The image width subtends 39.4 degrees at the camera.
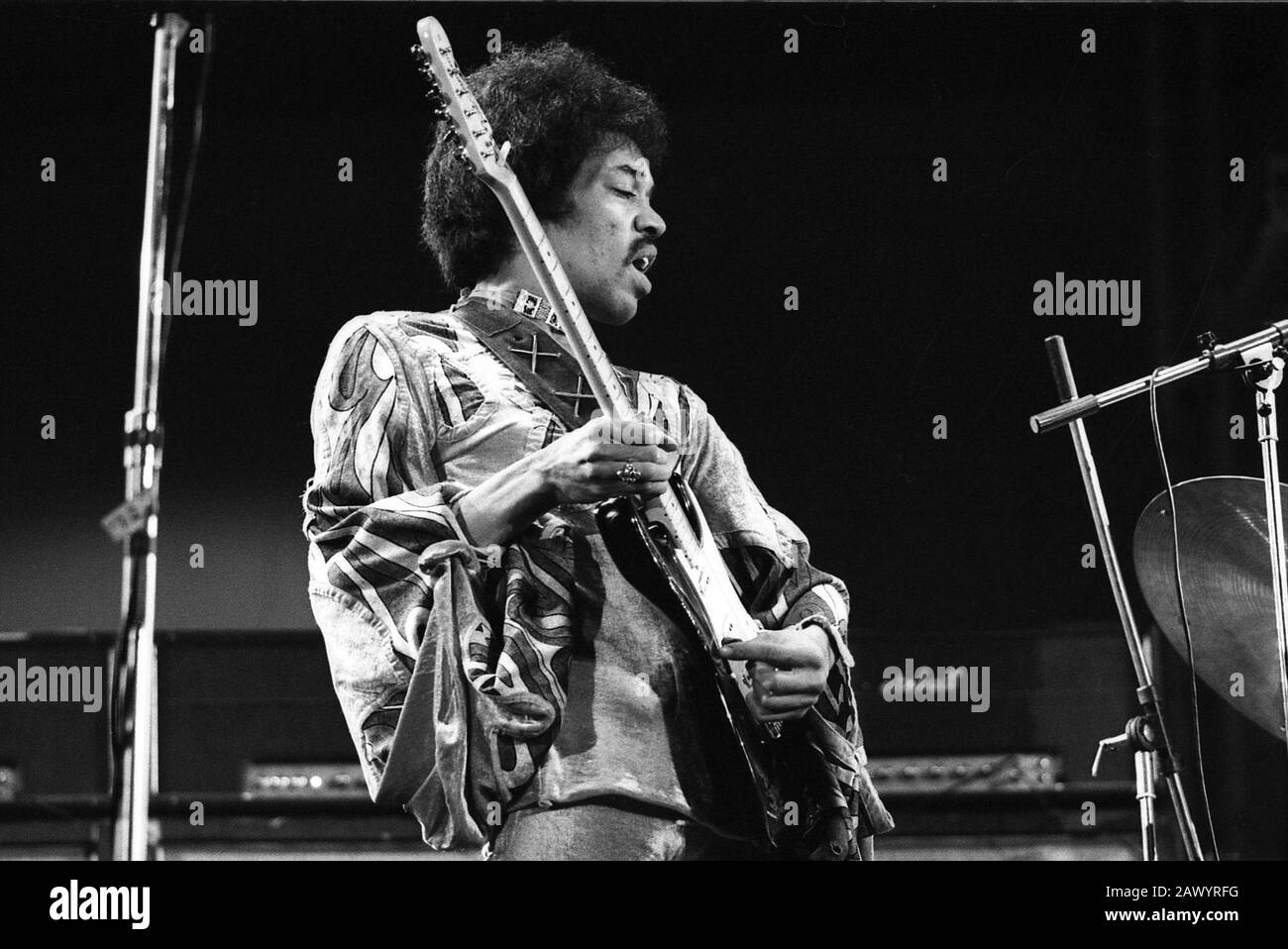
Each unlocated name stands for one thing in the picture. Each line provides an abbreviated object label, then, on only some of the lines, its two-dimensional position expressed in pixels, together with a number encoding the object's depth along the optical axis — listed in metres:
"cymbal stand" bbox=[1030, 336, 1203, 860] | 2.88
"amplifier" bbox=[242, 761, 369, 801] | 2.93
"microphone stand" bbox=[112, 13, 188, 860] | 2.89
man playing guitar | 2.47
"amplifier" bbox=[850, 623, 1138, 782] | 2.94
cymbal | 2.95
